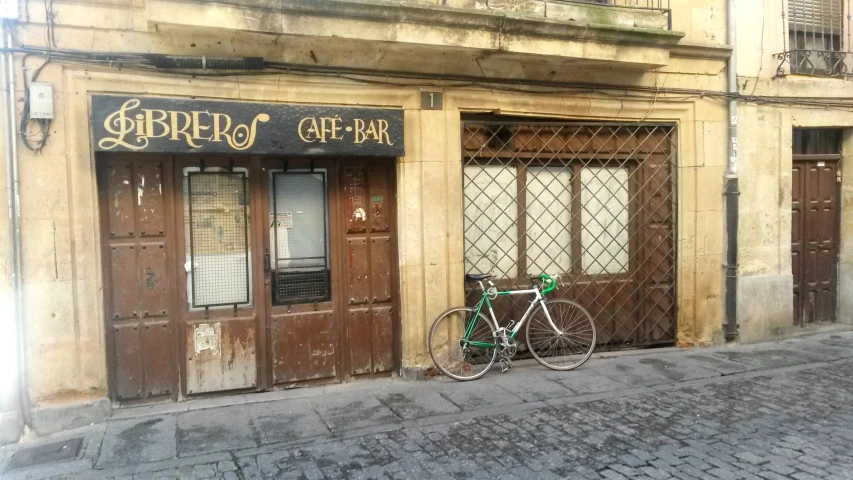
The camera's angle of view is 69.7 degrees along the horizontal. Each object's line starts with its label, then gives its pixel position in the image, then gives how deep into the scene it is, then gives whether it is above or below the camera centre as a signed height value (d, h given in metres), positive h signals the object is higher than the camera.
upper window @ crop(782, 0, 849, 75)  8.36 +2.49
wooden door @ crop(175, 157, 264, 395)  5.83 -0.46
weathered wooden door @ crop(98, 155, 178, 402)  5.54 -0.45
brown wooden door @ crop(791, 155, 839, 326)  8.60 -0.32
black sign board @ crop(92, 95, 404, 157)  5.18 +0.89
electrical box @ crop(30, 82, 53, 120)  5.00 +1.05
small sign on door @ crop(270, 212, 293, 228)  6.16 +0.05
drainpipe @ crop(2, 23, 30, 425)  4.96 +0.19
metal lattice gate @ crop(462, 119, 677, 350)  7.06 +0.03
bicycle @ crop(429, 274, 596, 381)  6.52 -1.27
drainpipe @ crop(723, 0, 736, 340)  7.76 +0.18
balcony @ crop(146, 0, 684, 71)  5.32 +1.88
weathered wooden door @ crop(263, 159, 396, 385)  6.15 -0.47
